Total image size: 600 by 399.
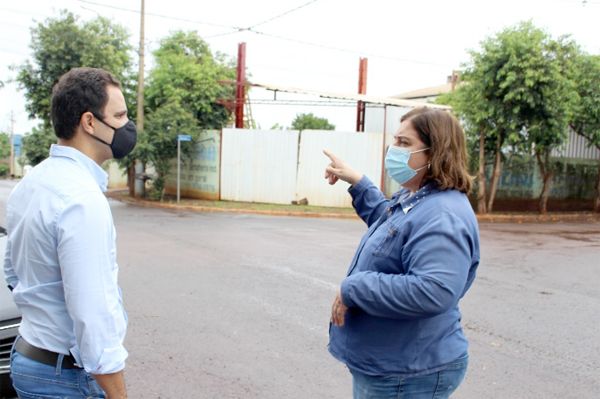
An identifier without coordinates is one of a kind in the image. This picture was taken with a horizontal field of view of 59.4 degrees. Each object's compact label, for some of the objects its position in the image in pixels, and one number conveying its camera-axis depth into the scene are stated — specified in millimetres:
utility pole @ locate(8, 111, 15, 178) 47962
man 1652
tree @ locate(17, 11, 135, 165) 19984
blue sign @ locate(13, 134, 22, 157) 46672
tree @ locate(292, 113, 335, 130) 68312
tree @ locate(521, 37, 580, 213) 16547
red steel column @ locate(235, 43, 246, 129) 20094
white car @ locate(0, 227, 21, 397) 3070
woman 1926
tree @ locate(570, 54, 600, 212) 18625
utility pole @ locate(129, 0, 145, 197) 19391
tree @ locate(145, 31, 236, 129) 21516
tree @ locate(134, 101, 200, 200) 18219
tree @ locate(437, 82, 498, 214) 17484
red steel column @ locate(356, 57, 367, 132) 21594
